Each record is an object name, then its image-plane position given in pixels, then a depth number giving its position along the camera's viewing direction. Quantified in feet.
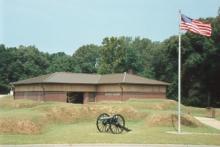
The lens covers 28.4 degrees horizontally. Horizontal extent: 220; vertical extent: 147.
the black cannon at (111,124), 82.43
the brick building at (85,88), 184.14
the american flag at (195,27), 83.66
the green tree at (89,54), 411.13
